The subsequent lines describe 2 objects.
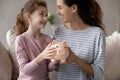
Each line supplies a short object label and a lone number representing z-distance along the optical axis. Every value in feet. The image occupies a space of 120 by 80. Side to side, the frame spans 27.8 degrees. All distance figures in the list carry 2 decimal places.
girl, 4.29
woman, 4.27
